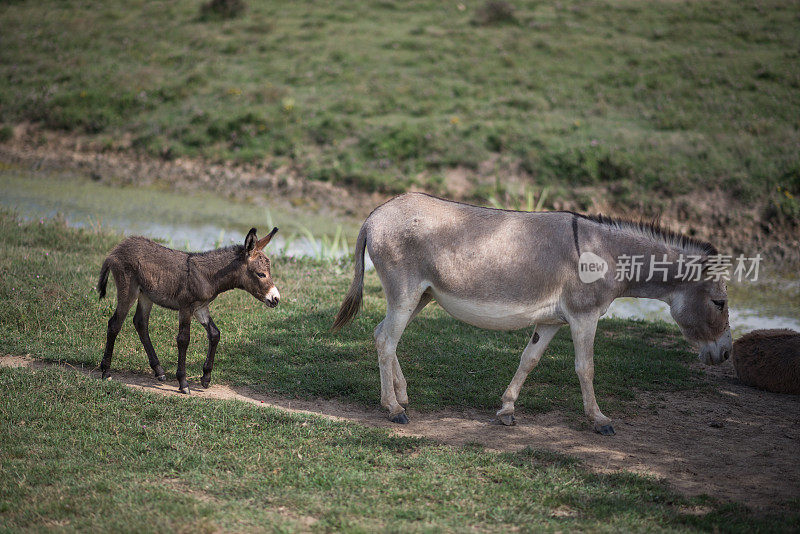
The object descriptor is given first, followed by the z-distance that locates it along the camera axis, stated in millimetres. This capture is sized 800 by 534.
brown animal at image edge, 8562
